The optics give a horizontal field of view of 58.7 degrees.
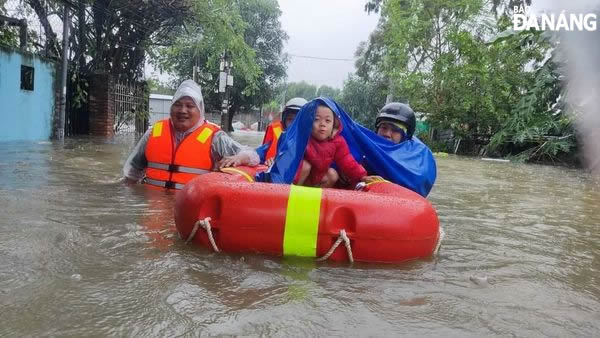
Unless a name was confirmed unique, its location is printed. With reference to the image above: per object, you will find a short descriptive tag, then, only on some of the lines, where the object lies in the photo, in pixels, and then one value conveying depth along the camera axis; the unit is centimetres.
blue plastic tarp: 367
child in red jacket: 377
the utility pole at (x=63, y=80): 1116
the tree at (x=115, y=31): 1255
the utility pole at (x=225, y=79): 1911
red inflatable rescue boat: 294
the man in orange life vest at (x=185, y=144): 477
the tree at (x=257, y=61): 2731
